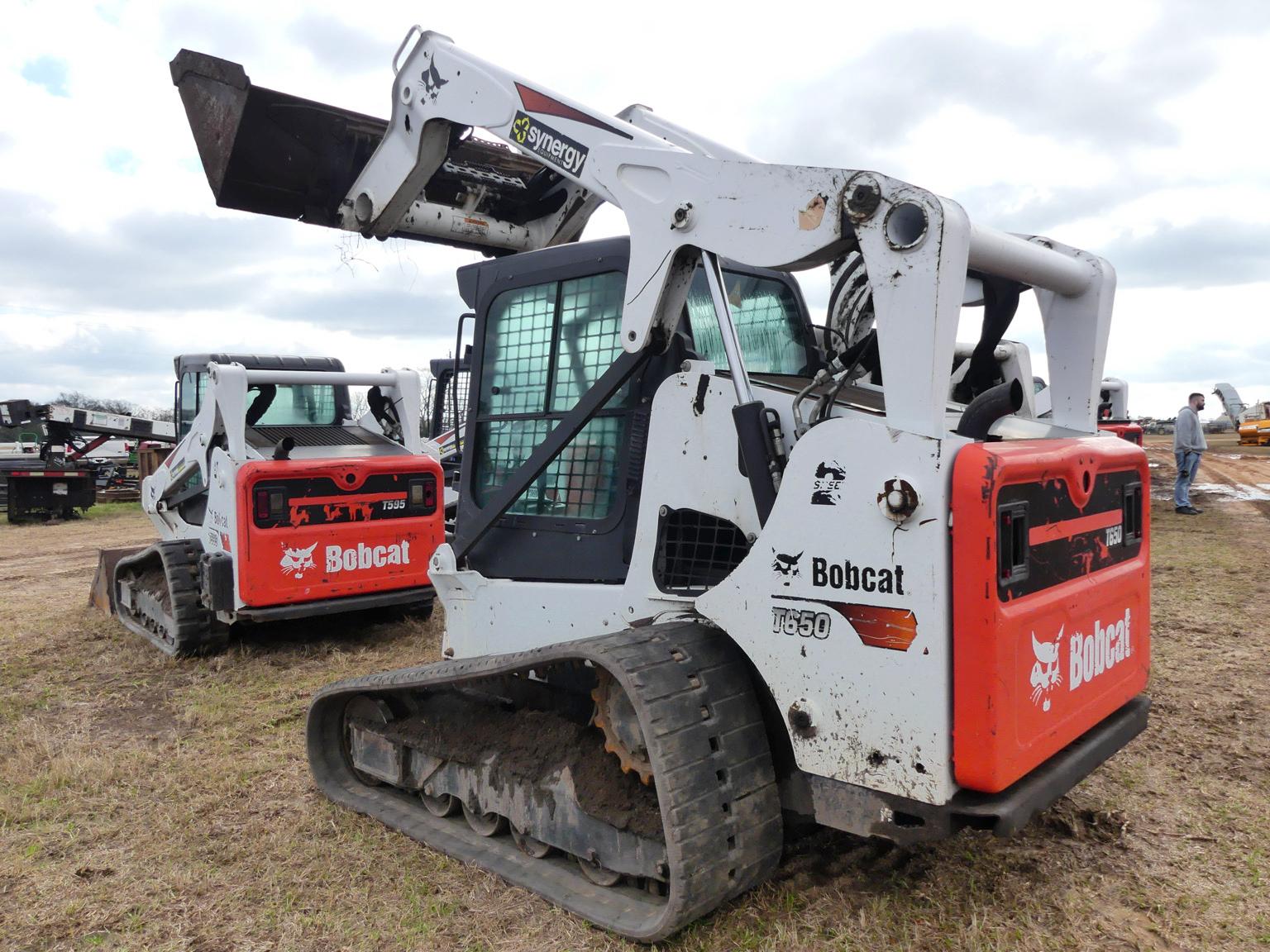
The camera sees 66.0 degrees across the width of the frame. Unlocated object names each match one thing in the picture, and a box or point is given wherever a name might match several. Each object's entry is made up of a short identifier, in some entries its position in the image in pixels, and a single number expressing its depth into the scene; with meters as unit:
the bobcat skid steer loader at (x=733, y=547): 2.59
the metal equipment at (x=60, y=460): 16.64
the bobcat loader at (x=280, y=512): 6.77
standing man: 14.05
